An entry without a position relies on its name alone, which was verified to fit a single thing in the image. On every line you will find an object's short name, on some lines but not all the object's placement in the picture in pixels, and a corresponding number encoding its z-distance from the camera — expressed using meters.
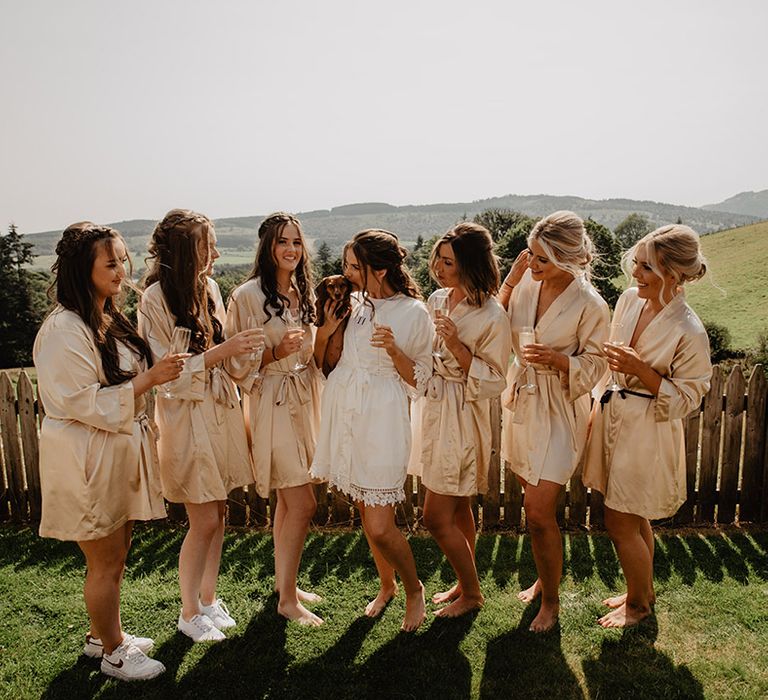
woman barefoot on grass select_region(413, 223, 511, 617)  3.82
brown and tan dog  3.88
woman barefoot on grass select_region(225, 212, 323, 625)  4.07
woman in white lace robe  3.78
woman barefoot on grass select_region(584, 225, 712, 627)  3.68
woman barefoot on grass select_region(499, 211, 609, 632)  3.74
